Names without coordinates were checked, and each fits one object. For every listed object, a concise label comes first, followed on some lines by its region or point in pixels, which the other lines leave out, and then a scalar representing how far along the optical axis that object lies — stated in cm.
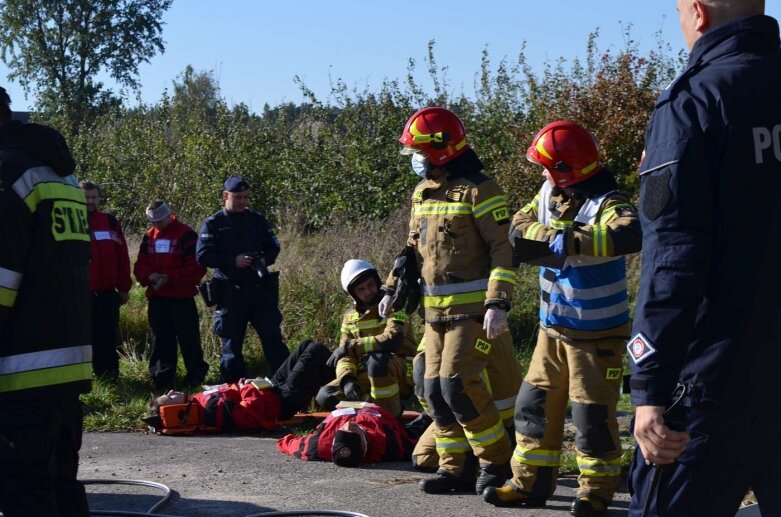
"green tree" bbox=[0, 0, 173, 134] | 5591
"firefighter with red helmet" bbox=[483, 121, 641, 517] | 582
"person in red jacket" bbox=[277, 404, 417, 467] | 737
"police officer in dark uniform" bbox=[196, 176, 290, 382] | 1024
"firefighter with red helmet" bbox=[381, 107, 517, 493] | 641
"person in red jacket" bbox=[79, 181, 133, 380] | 1069
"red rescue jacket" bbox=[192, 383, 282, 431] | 880
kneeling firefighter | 836
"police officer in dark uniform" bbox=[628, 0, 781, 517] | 308
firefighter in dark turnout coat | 425
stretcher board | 904
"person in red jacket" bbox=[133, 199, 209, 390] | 1076
